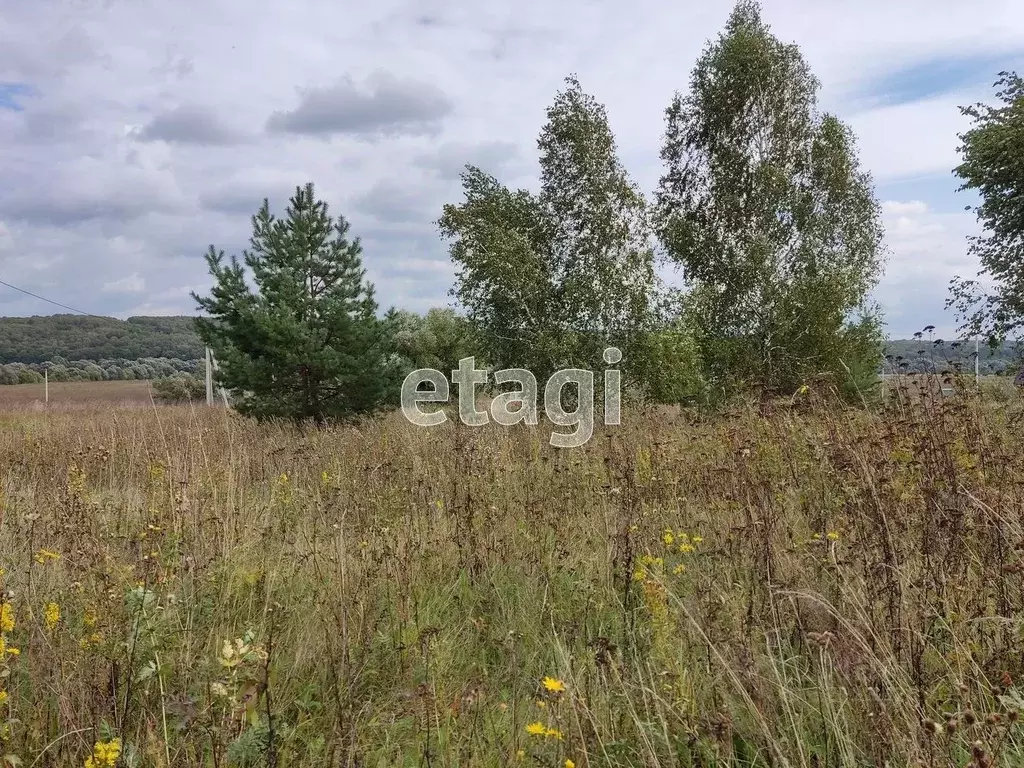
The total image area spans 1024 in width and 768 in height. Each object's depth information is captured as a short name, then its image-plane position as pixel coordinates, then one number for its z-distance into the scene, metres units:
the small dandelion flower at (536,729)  1.85
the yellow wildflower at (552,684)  1.85
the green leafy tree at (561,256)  13.27
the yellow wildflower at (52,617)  2.69
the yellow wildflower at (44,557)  3.07
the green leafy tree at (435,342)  20.31
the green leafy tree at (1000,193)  15.99
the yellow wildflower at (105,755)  1.84
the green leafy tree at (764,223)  15.32
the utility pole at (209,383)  20.31
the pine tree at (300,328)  10.74
